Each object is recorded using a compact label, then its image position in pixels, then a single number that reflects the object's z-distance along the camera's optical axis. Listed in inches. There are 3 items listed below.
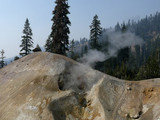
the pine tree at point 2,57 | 1751.6
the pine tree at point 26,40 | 1213.7
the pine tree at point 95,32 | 1266.0
